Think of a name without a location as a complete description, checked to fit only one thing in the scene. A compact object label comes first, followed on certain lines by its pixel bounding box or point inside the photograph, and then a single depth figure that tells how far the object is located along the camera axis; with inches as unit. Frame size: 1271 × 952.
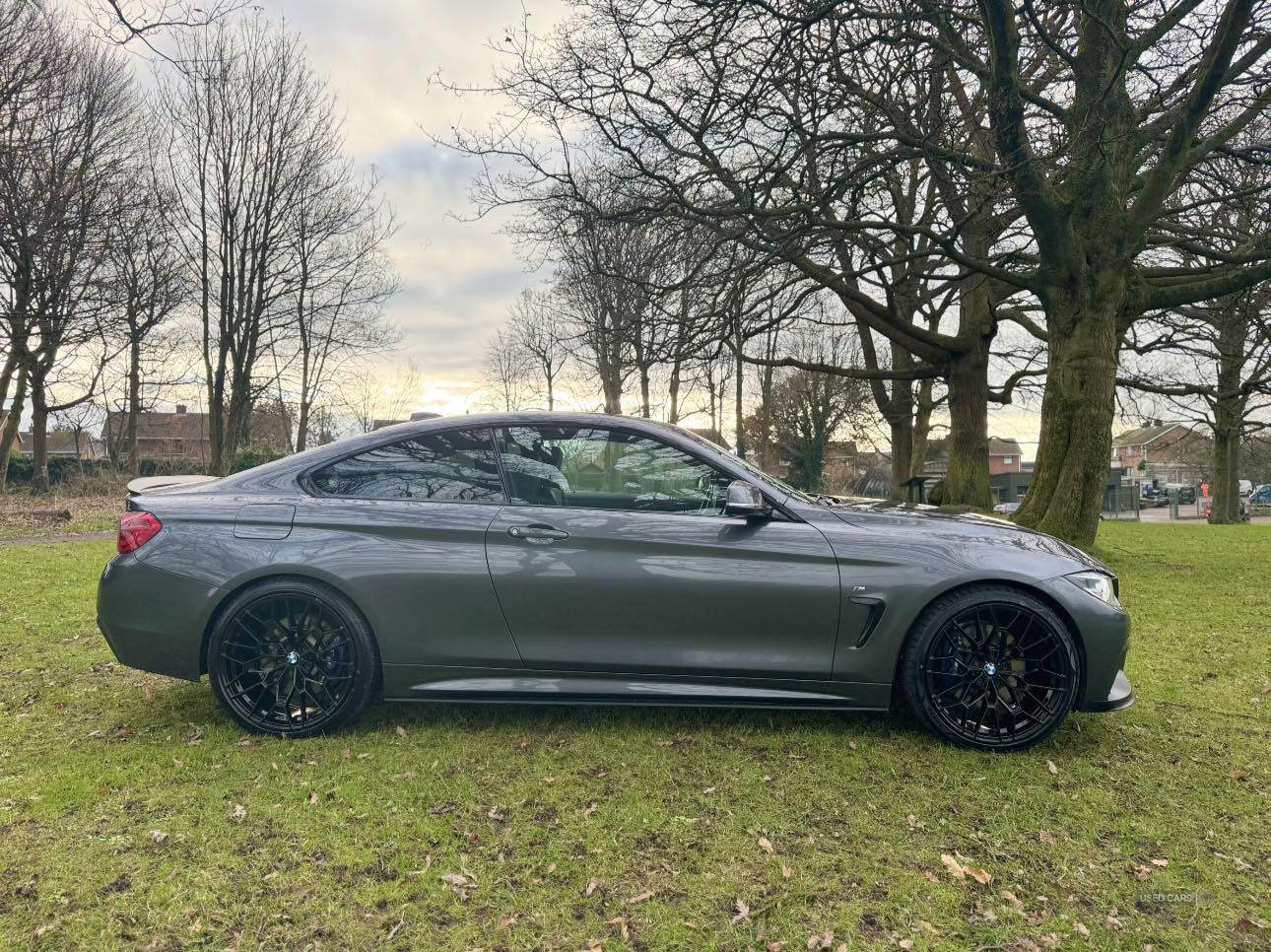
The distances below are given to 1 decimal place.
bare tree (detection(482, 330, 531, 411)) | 1242.0
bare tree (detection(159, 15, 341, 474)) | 751.1
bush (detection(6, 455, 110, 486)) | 948.2
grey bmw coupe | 124.0
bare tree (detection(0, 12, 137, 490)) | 527.5
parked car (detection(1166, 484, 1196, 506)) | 2201.0
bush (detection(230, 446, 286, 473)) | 927.0
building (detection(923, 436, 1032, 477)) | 3102.9
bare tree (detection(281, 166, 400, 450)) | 841.5
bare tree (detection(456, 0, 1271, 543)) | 294.2
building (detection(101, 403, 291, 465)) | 1142.3
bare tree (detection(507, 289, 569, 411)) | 1117.1
